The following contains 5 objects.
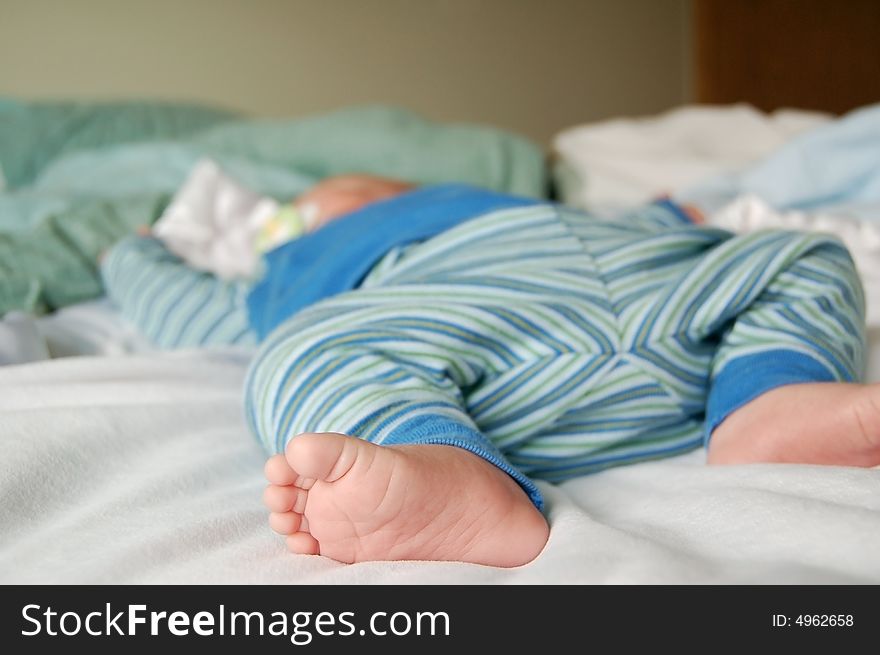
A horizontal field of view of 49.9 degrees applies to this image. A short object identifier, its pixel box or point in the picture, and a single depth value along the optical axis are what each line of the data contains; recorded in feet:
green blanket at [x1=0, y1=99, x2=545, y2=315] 5.65
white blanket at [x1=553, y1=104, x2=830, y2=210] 5.96
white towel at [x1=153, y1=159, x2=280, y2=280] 4.64
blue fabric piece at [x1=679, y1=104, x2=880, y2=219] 4.86
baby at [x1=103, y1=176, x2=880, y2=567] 1.77
